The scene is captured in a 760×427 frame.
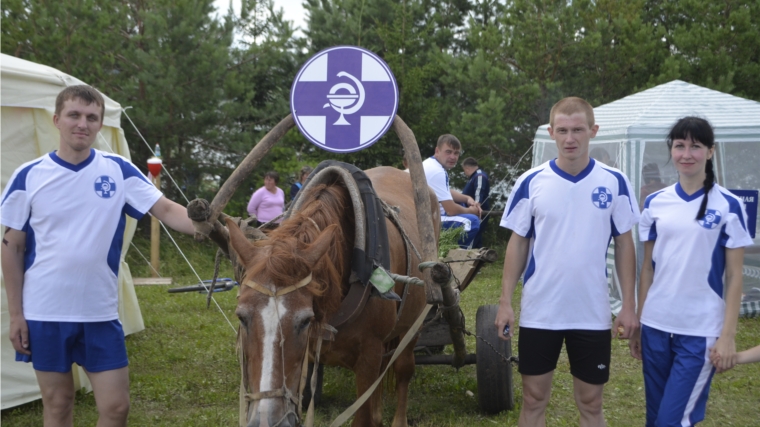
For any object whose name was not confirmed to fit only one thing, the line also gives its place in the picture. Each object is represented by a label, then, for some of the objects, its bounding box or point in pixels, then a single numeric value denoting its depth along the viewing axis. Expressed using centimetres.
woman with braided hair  277
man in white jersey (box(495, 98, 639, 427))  288
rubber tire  439
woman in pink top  1096
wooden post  1023
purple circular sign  336
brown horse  240
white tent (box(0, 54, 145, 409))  452
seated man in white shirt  613
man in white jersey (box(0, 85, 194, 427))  287
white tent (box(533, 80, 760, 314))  779
